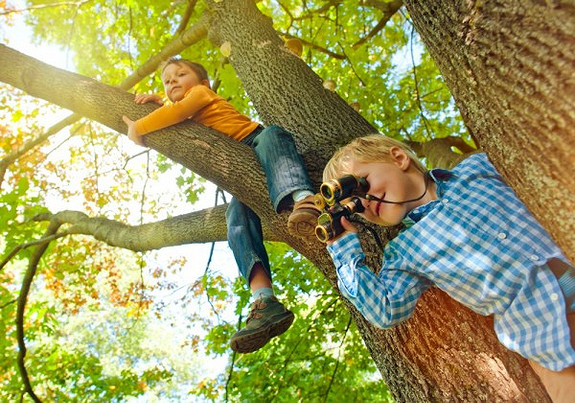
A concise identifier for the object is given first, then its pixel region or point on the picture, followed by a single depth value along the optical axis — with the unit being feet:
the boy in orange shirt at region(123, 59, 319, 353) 7.04
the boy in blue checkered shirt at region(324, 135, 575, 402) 4.66
